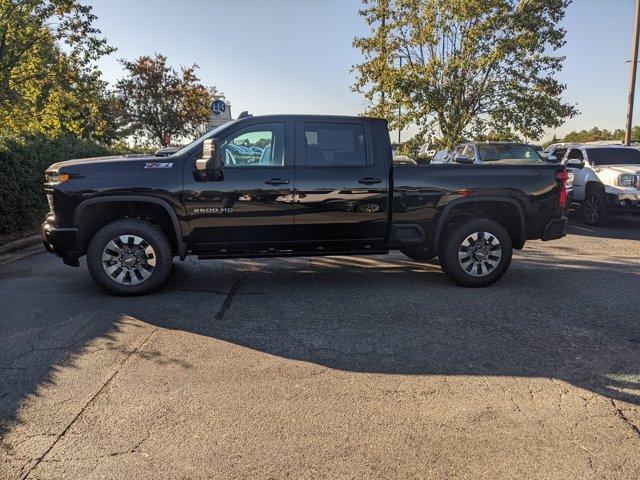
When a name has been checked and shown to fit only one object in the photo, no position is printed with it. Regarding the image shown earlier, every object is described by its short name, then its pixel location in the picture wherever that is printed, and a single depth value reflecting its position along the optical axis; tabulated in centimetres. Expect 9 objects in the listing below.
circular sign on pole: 1963
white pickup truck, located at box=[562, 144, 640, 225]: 1116
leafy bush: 885
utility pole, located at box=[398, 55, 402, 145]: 1775
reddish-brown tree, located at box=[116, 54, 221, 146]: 2858
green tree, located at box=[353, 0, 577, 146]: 1578
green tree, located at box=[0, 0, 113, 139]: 1338
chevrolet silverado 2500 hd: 553
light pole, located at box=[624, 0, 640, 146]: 1797
